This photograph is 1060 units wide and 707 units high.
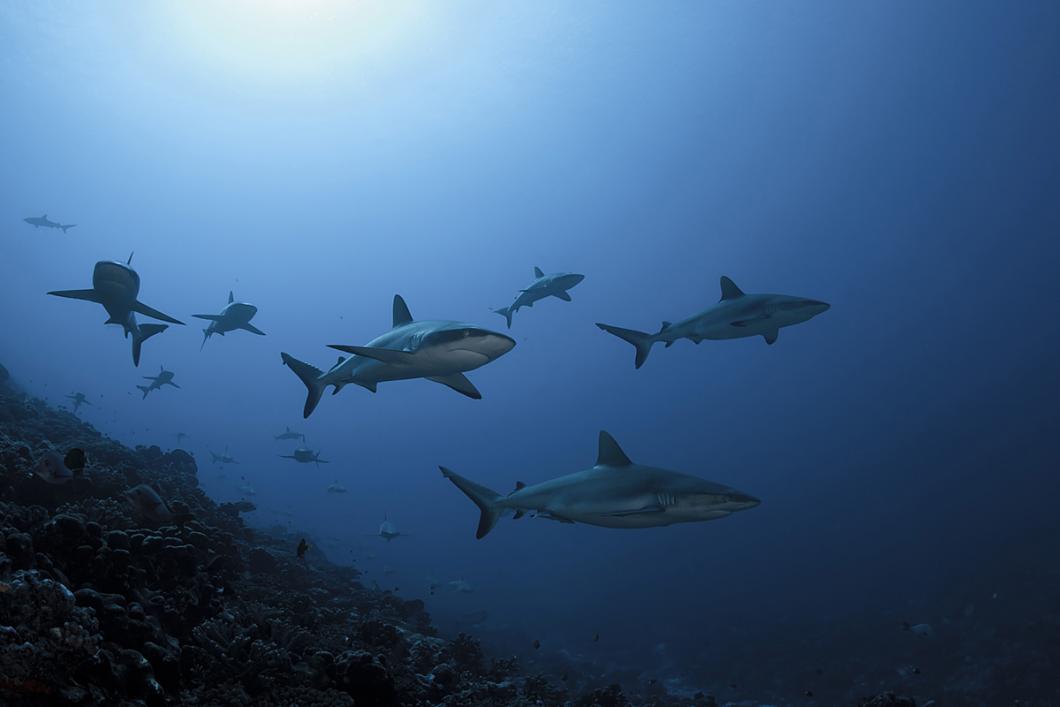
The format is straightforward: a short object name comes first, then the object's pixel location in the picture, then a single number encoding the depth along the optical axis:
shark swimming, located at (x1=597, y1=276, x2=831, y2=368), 8.29
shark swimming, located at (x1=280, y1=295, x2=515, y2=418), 5.16
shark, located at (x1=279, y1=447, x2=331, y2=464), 18.27
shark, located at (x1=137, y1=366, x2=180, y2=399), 18.99
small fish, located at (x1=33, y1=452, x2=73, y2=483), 6.22
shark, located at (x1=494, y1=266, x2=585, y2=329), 13.27
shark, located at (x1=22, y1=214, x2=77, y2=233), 32.94
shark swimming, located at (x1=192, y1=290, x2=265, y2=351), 10.91
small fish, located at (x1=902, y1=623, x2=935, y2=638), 14.11
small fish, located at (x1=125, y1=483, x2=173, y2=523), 6.39
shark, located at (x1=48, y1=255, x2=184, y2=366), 7.93
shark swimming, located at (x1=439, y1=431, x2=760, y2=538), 5.17
